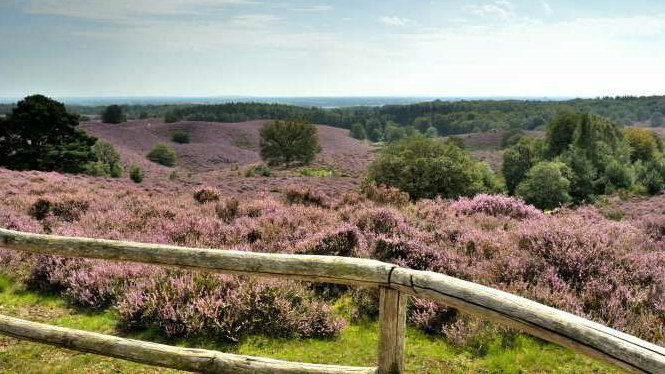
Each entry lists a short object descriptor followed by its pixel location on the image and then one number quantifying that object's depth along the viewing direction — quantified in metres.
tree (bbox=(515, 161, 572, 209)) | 43.06
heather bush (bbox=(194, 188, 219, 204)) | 14.68
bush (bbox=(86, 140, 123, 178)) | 45.87
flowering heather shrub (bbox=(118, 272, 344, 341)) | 6.05
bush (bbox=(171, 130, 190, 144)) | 75.62
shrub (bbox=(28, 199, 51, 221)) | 11.74
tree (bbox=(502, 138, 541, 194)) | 54.84
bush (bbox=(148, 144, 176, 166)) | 61.28
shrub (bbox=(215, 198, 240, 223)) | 11.98
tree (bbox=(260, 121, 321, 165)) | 68.06
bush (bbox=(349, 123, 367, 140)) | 146.50
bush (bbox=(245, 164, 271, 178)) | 51.25
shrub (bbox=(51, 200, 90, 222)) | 11.59
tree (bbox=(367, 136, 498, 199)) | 29.13
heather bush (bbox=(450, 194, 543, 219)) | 12.70
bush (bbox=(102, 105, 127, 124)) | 105.25
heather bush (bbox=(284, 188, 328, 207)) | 14.66
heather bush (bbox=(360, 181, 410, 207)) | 15.13
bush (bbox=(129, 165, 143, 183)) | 33.08
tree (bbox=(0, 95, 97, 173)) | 38.56
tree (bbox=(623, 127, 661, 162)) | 70.56
